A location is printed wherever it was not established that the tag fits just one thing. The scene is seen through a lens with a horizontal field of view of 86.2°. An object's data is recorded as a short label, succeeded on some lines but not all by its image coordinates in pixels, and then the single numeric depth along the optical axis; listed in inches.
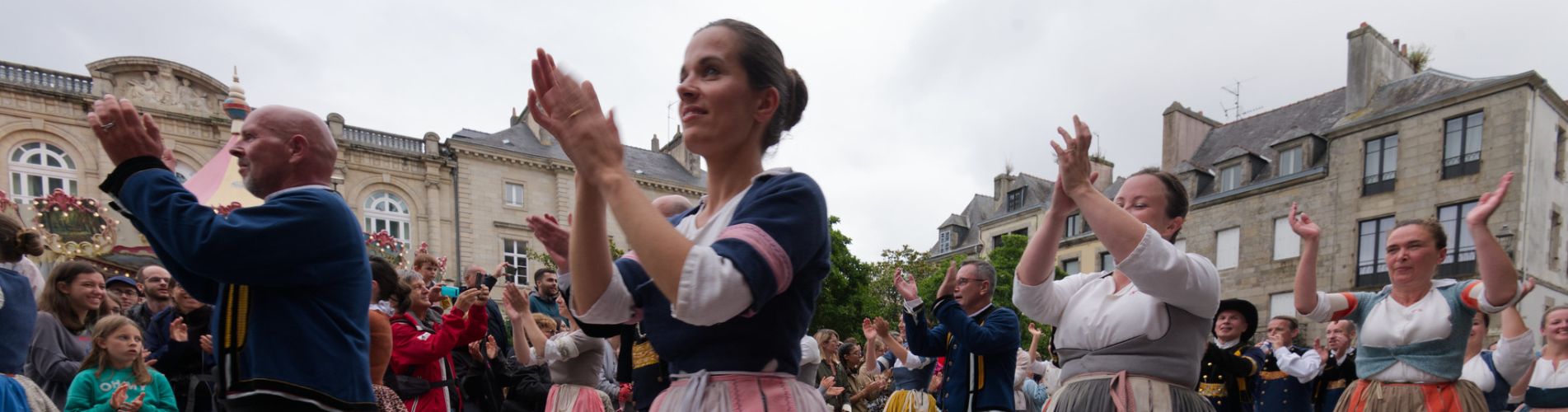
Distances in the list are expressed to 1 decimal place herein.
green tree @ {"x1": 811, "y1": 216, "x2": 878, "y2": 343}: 1092.5
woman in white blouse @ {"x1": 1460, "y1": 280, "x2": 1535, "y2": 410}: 181.6
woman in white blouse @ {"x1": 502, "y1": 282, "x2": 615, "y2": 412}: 236.2
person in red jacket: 190.7
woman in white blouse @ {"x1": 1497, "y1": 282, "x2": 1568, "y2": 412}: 209.3
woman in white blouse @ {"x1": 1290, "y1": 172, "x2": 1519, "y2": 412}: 149.2
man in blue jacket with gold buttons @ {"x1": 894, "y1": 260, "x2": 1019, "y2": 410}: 204.7
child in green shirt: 193.2
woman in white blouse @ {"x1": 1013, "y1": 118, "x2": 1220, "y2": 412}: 99.1
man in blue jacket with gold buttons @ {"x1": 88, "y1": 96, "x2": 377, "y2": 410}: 90.4
